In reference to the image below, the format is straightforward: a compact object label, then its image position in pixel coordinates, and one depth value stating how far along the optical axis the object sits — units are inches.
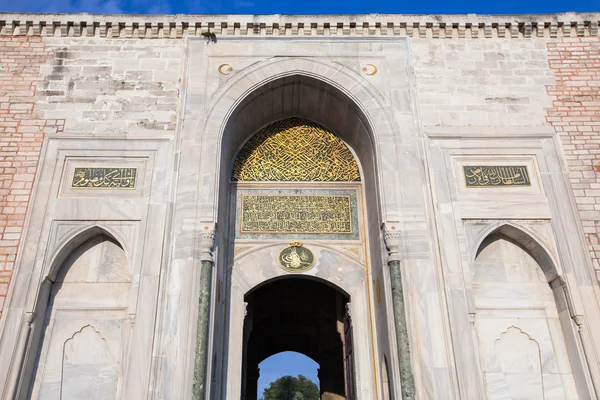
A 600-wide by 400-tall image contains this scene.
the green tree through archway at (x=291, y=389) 1393.9
